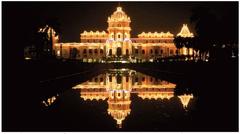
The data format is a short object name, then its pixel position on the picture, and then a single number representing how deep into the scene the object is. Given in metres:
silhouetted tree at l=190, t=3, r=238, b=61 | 36.40
